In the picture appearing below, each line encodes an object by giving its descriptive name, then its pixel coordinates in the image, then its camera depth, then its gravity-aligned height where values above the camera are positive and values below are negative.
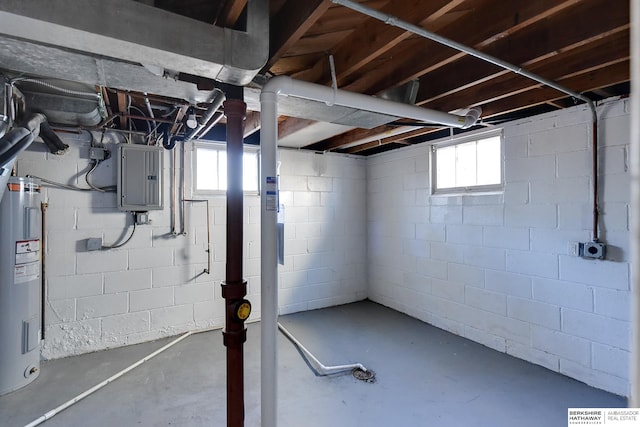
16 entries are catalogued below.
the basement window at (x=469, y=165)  3.05 +0.49
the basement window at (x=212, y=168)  3.45 +0.50
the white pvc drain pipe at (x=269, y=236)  1.67 -0.12
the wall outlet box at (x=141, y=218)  3.05 -0.04
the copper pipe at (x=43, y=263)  2.70 -0.42
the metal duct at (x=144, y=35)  1.08 +0.67
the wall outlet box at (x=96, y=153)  2.87 +0.55
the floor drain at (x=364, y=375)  2.45 -1.28
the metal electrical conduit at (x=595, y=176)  2.31 +0.25
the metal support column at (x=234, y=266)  1.64 -0.28
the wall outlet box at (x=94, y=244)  2.88 -0.27
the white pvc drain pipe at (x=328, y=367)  2.55 -1.26
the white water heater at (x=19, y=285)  2.29 -0.53
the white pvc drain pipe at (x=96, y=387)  1.97 -1.26
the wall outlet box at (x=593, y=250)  2.28 -0.28
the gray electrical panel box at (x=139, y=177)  2.94 +0.34
